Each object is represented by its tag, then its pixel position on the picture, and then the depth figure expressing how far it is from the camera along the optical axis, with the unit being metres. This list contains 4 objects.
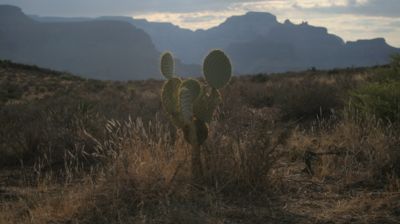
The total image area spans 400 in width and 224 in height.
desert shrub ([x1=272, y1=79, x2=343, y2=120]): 12.88
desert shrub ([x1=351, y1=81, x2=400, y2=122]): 8.56
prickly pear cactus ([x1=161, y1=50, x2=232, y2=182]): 5.81
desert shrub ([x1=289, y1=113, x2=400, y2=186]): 6.02
